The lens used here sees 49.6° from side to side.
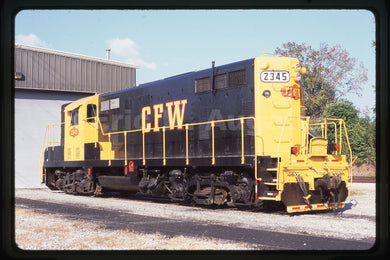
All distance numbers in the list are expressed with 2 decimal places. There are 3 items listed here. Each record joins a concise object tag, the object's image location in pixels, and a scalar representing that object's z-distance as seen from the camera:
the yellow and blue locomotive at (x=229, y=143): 10.04
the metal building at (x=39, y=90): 22.17
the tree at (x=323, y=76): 35.84
